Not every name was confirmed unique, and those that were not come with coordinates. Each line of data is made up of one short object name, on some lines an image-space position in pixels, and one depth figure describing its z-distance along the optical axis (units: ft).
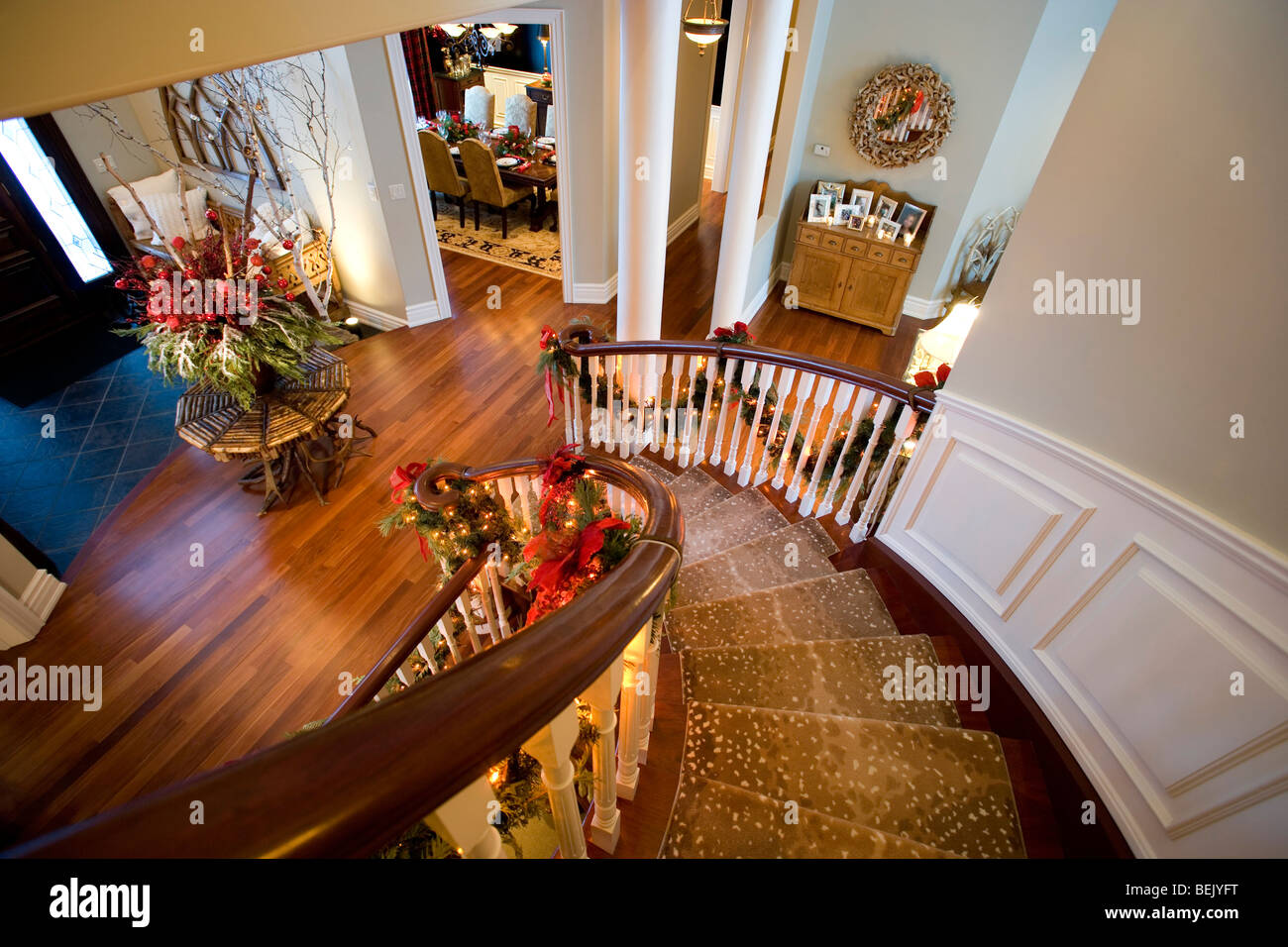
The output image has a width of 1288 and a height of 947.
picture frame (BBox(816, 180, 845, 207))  19.07
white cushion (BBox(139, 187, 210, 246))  18.01
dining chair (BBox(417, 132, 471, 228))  20.88
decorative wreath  16.66
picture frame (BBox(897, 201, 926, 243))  18.24
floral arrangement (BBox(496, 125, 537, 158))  22.58
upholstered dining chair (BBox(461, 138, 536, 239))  20.40
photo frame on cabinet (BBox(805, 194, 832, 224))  19.08
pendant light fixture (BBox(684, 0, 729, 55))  13.87
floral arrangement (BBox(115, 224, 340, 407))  10.57
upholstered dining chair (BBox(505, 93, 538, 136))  25.63
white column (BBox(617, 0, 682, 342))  9.99
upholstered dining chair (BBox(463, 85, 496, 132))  26.71
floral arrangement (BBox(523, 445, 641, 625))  4.49
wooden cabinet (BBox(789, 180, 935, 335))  18.53
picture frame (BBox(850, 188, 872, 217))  18.83
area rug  21.47
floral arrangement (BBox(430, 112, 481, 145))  22.99
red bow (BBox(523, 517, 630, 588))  4.30
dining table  21.45
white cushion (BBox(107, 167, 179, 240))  17.85
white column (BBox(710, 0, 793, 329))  12.10
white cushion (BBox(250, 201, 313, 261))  16.90
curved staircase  5.29
